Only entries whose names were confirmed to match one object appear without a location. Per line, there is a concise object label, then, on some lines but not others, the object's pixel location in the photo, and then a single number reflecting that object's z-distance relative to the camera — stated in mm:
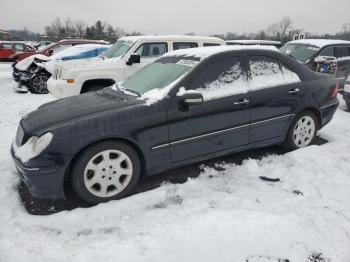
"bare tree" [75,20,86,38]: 75938
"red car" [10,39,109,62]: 11898
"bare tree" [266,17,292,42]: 76594
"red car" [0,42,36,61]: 21406
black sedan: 3221
